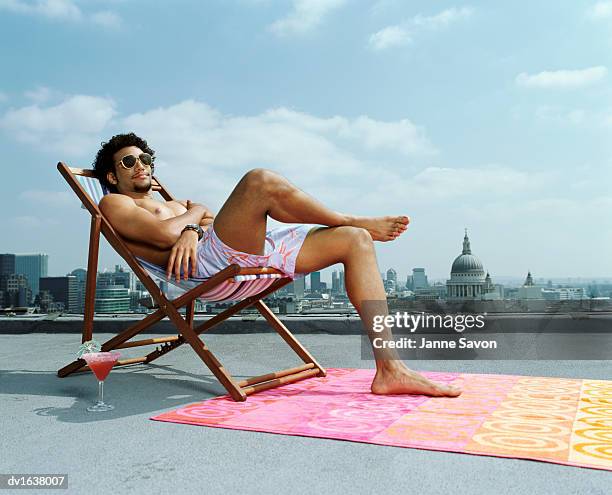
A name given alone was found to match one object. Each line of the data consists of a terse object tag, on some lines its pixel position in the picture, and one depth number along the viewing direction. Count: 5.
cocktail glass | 2.06
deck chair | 2.26
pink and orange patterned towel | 1.50
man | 2.24
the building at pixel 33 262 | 32.37
